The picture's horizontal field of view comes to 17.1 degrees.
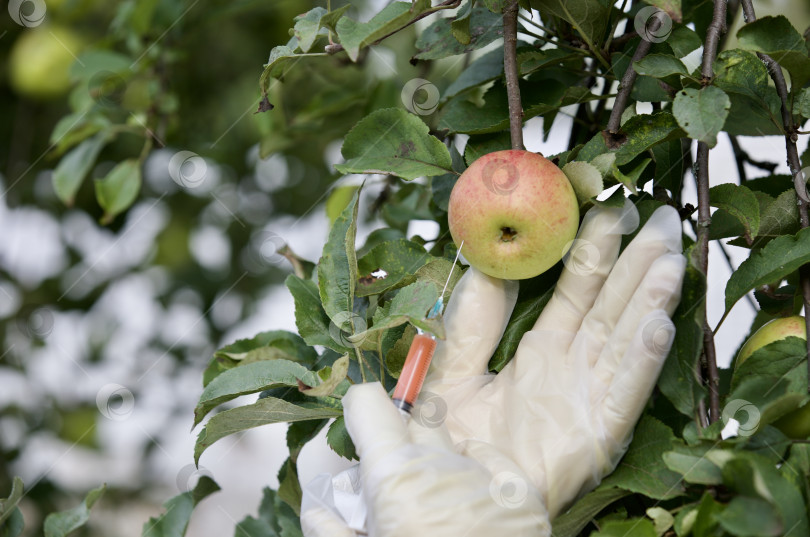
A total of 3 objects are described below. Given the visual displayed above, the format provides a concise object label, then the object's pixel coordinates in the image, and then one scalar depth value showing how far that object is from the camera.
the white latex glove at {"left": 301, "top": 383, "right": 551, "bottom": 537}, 1.31
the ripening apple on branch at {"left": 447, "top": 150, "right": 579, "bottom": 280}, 1.33
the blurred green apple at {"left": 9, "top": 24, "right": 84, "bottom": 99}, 2.21
